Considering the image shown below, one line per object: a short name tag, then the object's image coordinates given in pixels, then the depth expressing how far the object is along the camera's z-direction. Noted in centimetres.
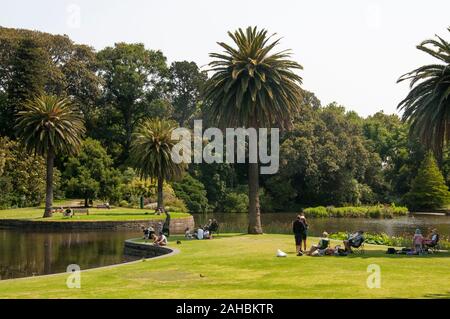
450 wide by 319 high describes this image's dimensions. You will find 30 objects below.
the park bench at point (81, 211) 5931
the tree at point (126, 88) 8900
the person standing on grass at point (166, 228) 3568
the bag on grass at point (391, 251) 2472
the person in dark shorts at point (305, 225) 2540
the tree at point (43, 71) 7281
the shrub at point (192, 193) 8244
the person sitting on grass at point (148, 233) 3384
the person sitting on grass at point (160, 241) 3012
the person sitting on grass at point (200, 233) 3415
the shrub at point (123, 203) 7269
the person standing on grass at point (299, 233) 2497
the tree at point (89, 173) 7067
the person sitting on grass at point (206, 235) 3431
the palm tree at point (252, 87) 3656
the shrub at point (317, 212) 7700
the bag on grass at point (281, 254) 2384
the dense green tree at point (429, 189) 8606
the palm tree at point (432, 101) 2872
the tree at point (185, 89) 10450
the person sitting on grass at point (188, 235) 3547
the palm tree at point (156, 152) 5984
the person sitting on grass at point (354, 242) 2475
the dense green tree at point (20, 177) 6569
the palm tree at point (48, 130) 5503
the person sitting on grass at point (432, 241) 2606
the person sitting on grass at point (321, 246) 2425
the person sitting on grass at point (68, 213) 5478
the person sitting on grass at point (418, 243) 2494
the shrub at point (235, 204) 8856
